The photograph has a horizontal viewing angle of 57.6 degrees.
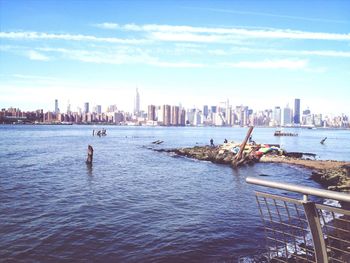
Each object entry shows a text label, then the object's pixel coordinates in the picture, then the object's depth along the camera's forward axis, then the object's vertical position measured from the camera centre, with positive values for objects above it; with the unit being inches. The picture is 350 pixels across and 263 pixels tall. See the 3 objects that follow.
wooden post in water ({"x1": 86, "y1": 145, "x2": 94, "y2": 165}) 1582.2 -180.4
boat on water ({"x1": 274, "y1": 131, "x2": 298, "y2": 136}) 6028.5 -251.2
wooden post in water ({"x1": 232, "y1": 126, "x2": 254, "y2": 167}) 1692.9 -191.4
